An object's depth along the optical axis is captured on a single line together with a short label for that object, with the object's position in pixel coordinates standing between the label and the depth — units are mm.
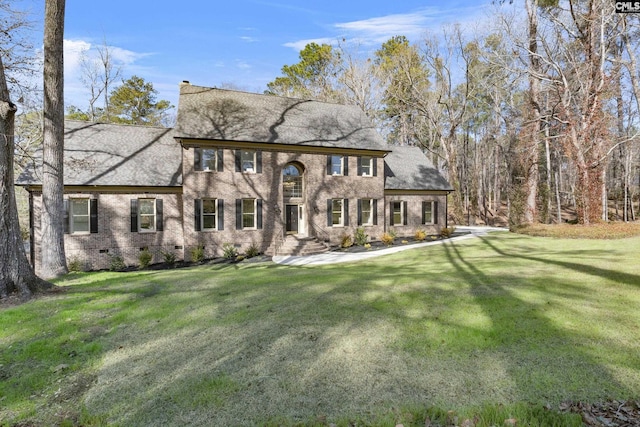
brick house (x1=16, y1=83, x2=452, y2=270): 15750
